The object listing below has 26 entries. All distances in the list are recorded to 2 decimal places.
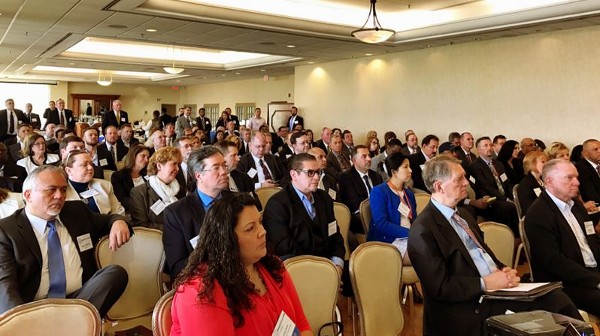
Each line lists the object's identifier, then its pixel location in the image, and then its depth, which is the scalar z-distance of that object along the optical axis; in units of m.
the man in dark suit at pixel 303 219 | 3.24
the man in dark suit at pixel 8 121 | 10.81
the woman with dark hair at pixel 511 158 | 7.19
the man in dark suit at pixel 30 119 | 11.94
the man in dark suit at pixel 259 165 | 5.96
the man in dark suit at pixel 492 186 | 5.81
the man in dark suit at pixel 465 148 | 7.41
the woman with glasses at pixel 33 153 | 5.33
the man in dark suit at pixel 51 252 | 2.39
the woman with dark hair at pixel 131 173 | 4.43
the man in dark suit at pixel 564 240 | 2.99
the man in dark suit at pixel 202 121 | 13.89
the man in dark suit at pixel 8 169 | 5.00
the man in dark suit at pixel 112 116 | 11.89
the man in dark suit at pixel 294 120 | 13.88
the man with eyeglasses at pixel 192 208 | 2.84
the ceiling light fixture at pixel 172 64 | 13.74
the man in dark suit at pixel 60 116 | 13.45
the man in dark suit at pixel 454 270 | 2.45
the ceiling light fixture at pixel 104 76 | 19.84
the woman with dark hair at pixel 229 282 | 1.53
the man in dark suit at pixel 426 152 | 6.89
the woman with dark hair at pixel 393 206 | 3.84
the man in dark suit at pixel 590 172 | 5.55
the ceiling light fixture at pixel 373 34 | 7.45
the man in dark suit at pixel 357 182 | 5.09
